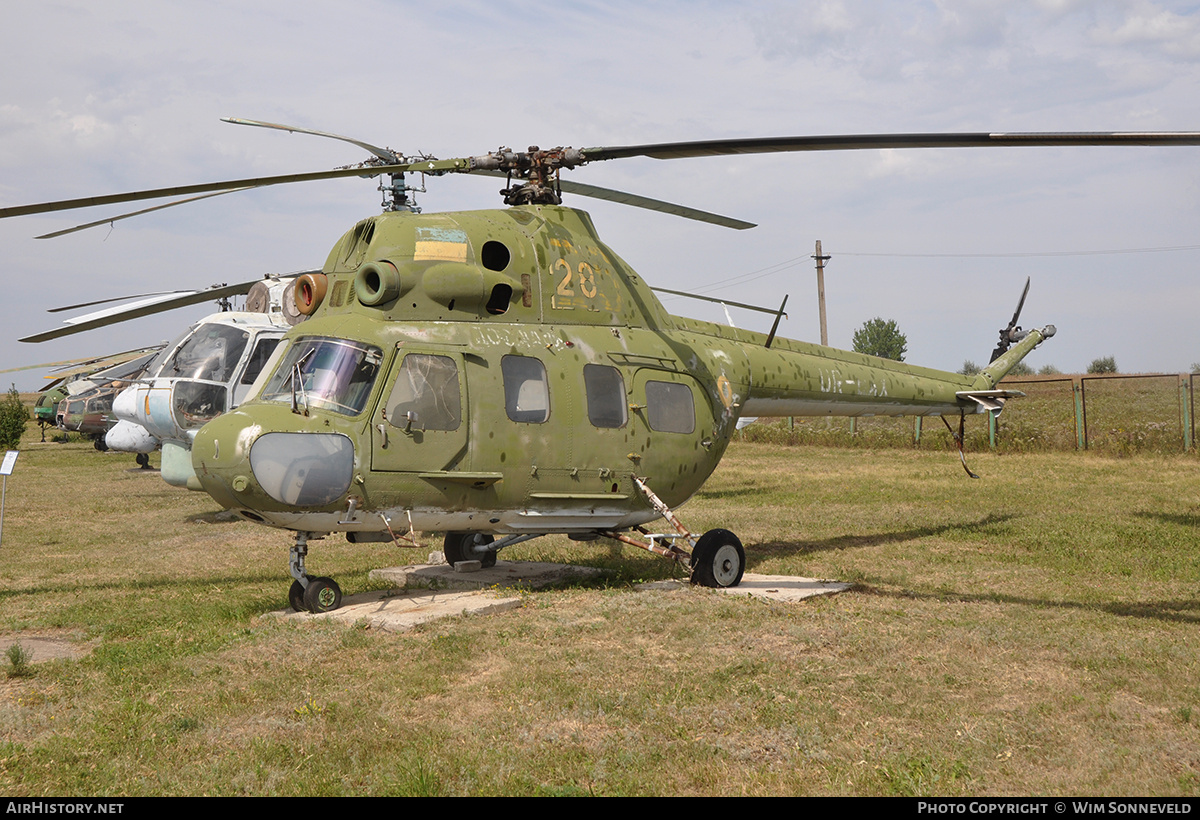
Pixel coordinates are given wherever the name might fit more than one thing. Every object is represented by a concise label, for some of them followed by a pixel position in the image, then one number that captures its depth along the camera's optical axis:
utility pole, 40.81
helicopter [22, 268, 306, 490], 16.20
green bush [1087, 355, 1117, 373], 59.91
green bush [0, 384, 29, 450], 37.41
